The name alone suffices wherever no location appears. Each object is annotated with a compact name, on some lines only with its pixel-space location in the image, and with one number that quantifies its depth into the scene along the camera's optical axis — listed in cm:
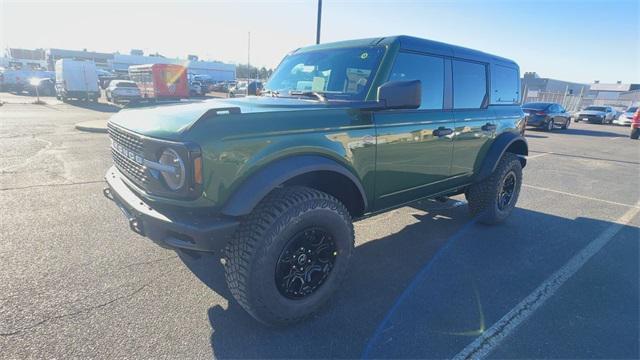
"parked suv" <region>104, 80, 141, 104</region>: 2373
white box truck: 2275
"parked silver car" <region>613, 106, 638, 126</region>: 2723
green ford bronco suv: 229
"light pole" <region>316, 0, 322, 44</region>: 1325
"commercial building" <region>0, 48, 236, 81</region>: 7175
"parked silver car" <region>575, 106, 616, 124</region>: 2828
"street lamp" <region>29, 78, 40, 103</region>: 2993
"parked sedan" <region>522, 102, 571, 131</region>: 1981
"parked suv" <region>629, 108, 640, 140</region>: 1828
